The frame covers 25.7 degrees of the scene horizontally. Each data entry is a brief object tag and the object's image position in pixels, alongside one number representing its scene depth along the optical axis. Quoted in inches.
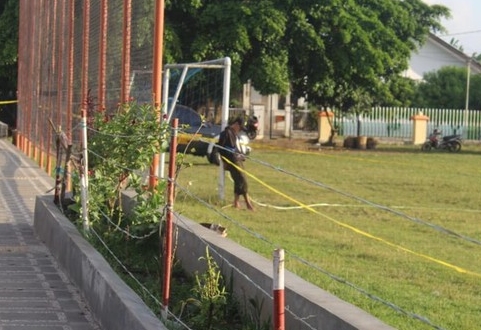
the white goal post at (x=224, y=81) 655.8
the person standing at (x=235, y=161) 668.7
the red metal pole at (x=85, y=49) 553.3
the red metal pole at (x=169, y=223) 242.4
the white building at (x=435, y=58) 2910.9
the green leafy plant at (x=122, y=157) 370.0
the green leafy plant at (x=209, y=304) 249.6
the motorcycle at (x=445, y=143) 1694.1
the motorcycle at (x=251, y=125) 1315.2
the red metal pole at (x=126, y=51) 441.1
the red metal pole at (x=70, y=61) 627.5
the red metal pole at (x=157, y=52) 409.7
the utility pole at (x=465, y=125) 2016.1
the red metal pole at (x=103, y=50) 490.0
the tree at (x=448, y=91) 2459.4
